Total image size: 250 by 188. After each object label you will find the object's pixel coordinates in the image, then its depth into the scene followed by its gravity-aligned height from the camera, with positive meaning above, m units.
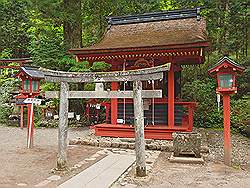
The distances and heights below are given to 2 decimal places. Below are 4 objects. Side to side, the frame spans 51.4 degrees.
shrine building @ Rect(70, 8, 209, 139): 10.20 +2.28
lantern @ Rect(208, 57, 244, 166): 7.43 +0.80
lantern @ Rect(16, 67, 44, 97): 9.48 +1.04
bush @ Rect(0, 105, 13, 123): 16.92 -0.14
